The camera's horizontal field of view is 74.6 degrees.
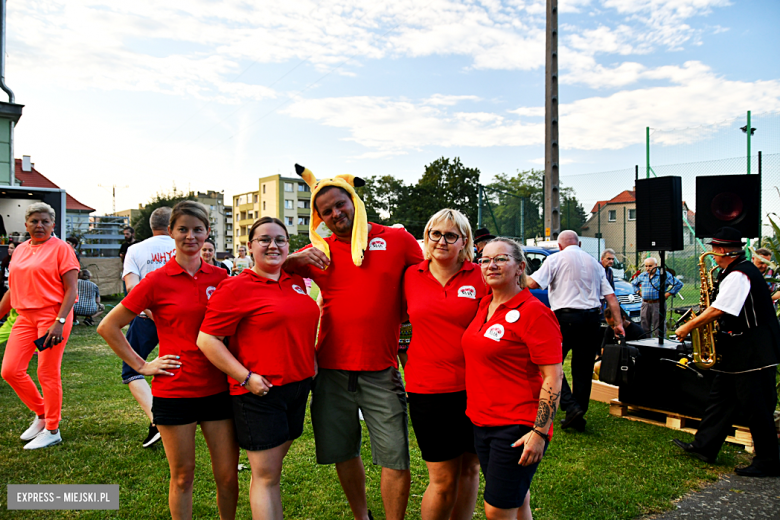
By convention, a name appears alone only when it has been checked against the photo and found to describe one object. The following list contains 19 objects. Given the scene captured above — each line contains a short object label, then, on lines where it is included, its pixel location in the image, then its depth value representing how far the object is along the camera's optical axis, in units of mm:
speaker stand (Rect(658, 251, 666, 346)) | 5523
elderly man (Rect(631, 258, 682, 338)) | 9891
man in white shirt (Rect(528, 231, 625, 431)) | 5156
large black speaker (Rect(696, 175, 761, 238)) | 5547
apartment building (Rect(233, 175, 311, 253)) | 79312
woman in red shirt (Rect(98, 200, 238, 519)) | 2645
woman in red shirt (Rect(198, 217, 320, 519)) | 2512
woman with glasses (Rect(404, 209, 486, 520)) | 2592
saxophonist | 4109
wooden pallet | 4753
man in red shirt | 2771
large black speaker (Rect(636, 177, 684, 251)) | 5984
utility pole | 10891
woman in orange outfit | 4402
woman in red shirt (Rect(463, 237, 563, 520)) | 2266
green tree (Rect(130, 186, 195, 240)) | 42625
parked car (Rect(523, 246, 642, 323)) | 11516
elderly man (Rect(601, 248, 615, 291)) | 9273
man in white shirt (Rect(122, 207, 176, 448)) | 4332
